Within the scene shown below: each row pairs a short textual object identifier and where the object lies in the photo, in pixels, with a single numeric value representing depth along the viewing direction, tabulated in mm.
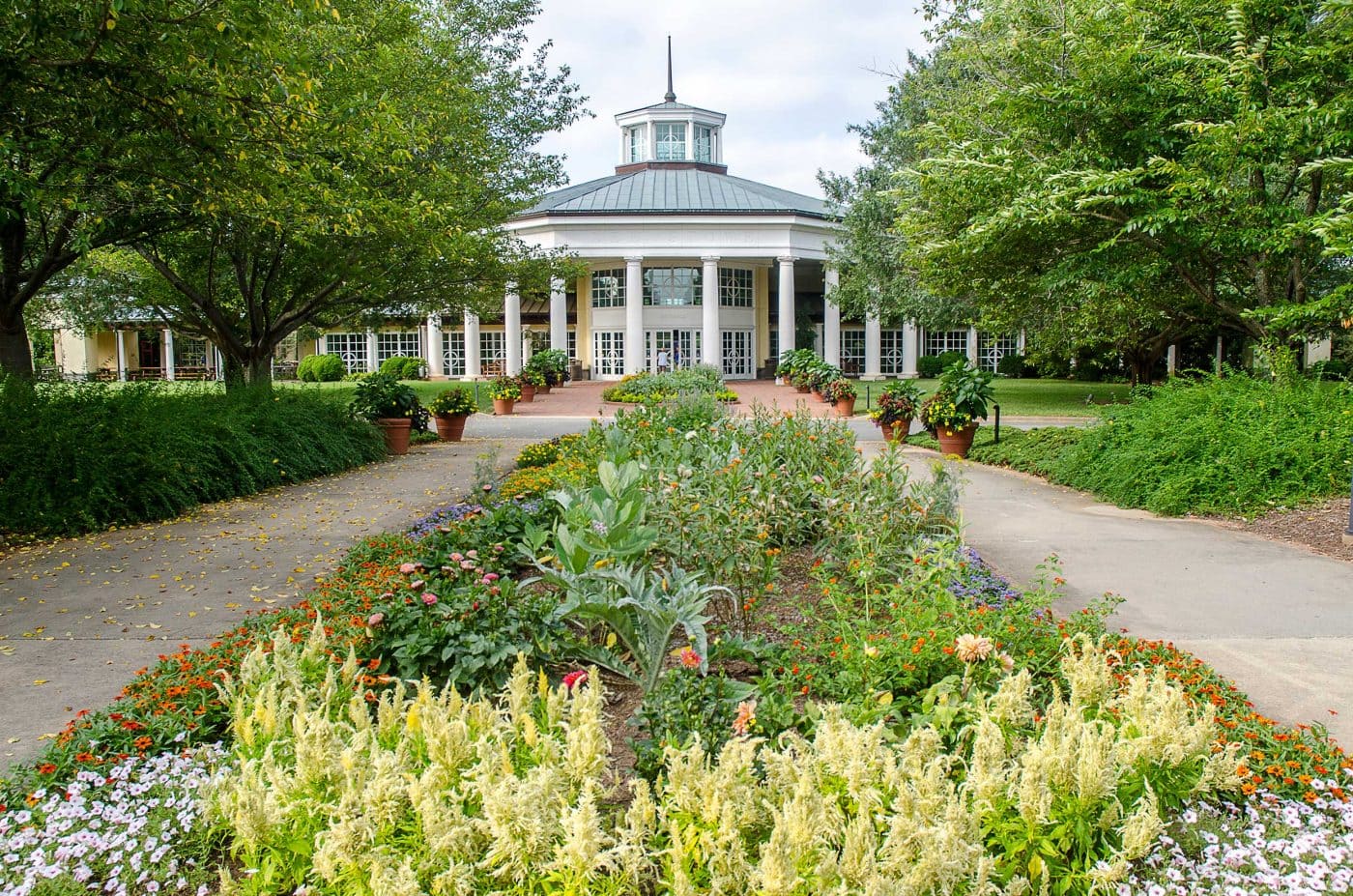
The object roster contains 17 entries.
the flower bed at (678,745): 2230
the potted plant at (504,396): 23812
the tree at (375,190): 8695
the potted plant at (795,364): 29797
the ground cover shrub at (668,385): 17969
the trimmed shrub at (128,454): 7789
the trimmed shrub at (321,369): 40062
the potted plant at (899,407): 14875
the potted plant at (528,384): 27531
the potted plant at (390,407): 14500
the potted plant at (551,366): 31078
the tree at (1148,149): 9656
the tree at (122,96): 6609
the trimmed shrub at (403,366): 39844
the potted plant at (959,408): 13289
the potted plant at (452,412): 16703
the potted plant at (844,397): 22906
